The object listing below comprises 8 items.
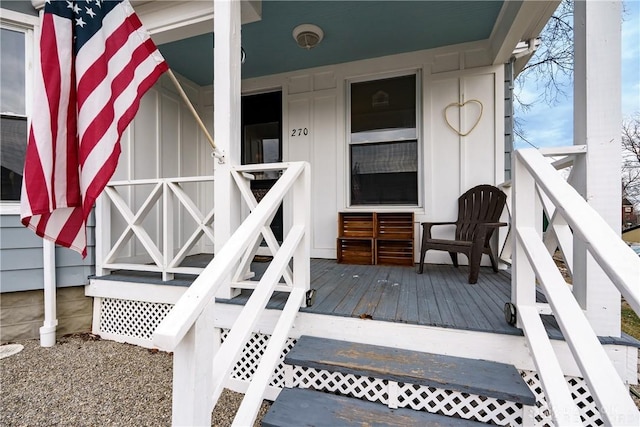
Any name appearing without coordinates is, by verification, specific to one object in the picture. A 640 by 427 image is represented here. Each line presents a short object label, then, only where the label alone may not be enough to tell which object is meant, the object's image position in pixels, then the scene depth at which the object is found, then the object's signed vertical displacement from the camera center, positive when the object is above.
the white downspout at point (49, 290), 2.48 -0.70
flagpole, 1.47 +0.42
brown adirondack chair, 2.33 -0.15
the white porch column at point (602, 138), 1.36 +0.35
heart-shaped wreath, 3.14 +1.13
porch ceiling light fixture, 2.84 +1.81
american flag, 1.36 +0.53
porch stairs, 1.26 -0.89
